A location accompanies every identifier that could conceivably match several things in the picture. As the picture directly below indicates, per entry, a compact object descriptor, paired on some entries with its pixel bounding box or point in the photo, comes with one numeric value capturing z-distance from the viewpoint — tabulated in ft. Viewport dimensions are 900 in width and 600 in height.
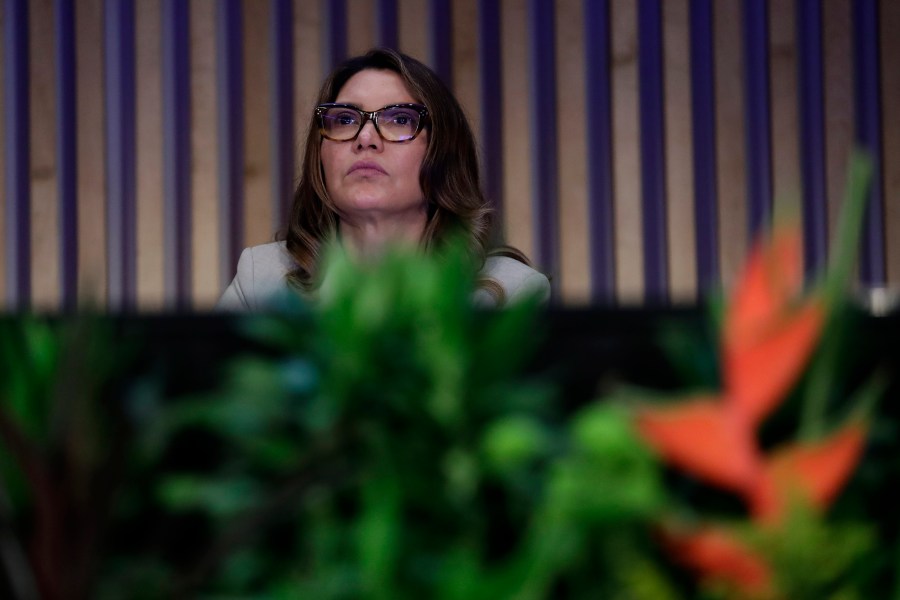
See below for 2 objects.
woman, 21.79
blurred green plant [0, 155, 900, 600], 5.27
